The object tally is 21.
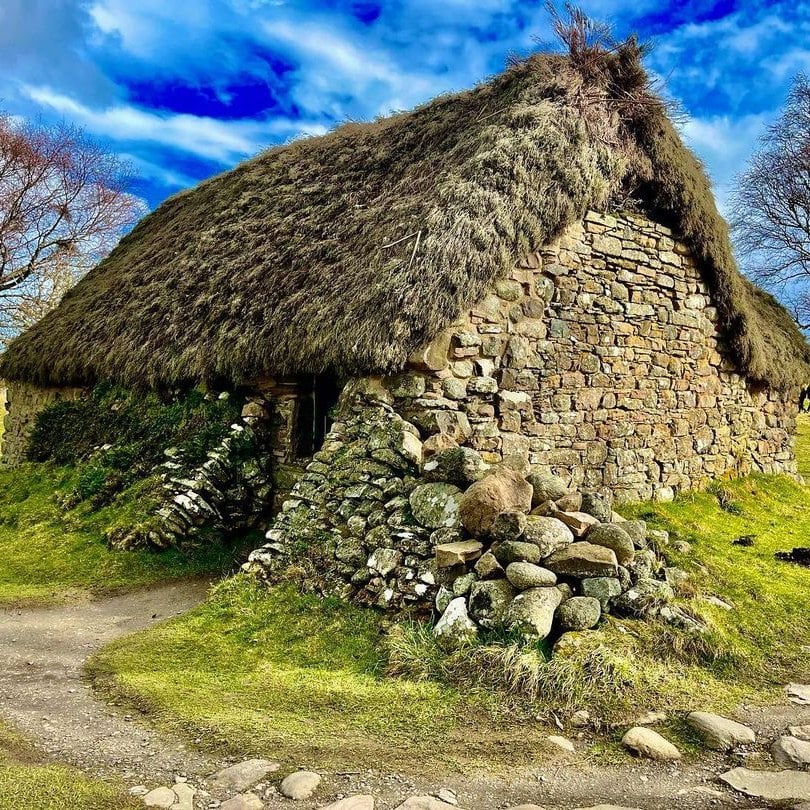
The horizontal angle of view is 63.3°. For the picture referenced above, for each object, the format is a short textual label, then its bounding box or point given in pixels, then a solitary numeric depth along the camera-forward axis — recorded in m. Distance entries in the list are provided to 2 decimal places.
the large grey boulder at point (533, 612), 4.75
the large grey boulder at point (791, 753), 3.74
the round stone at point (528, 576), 5.09
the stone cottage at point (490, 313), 7.48
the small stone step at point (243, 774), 3.43
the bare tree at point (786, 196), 26.41
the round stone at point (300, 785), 3.34
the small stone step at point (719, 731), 3.93
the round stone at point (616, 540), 5.56
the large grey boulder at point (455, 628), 4.91
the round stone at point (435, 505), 6.09
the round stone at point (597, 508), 6.28
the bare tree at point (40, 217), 27.14
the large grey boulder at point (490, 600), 4.96
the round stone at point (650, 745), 3.79
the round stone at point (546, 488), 6.22
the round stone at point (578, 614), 4.88
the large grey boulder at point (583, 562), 5.28
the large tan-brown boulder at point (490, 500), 5.74
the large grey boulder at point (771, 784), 3.42
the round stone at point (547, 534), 5.47
